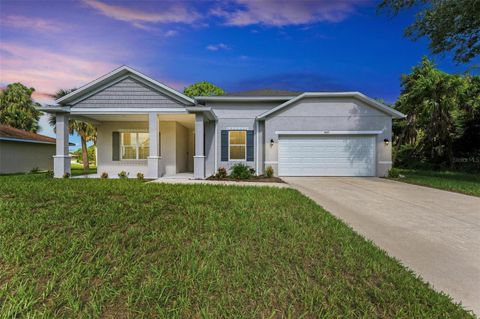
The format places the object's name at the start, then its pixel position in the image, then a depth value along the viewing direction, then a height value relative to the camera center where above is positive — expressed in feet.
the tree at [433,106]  52.65 +13.00
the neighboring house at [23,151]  48.49 +1.41
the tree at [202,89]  91.04 +28.28
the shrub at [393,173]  35.78 -2.53
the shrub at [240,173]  32.86 -2.39
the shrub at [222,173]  33.29 -2.42
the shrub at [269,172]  35.78 -2.42
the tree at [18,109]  82.64 +18.27
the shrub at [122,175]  34.34 -2.86
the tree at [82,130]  69.97 +8.94
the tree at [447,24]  31.42 +20.47
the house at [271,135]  37.55 +3.87
